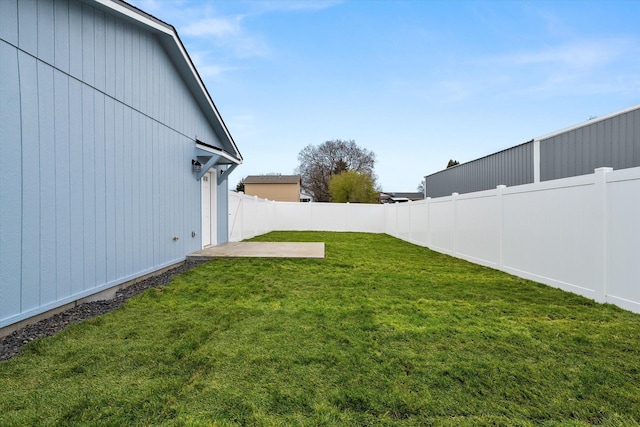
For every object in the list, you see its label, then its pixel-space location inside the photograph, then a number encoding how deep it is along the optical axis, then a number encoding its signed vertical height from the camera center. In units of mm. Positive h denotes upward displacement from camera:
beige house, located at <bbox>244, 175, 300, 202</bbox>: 35531 +2379
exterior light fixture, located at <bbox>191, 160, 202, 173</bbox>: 7786 +1070
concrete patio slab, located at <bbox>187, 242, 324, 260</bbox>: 7586 -1090
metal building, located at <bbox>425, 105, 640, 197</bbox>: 6867 +1529
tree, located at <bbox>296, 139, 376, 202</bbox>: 41906 +6237
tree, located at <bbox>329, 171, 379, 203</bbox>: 31266 +2060
